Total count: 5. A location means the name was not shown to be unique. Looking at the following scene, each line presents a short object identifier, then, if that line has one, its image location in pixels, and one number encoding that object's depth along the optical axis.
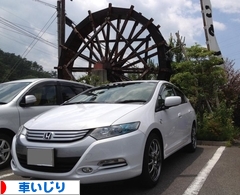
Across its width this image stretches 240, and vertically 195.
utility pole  12.28
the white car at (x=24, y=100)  3.61
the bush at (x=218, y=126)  5.53
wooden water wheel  10.76
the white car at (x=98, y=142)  2.28
